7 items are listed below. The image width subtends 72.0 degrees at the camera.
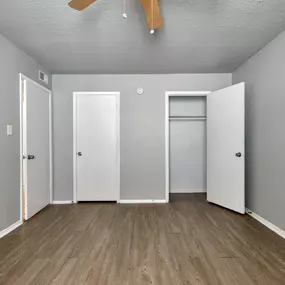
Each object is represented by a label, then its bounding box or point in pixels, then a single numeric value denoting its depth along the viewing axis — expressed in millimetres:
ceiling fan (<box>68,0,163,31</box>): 1455
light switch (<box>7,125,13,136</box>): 2393
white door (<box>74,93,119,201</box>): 3549
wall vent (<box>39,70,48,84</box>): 3138
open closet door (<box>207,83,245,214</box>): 2921
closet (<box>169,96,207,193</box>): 4271
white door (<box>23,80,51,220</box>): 2747
